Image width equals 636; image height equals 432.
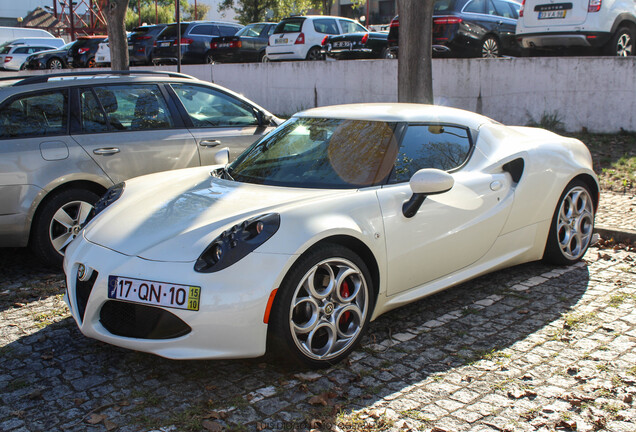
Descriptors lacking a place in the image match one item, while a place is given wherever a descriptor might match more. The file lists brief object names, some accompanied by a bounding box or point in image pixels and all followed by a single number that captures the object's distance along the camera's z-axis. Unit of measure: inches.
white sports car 136.6
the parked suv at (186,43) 838.5
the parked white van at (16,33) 1527.9
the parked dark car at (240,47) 829.2
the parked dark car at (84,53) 972.6
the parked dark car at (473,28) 546.6
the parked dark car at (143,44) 865.5
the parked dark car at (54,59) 1011.8
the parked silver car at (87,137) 215.5
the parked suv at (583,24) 450.9
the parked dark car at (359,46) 626.2
